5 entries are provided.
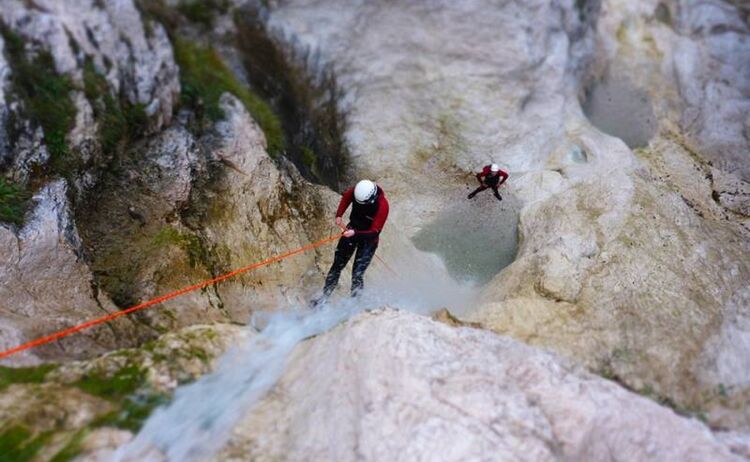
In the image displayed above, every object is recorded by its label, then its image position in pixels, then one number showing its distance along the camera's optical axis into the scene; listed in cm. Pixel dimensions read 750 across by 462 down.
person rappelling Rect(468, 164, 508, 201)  1395
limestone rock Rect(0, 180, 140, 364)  836
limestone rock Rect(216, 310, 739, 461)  692
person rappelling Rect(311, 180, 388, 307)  1065
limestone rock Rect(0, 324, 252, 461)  700
